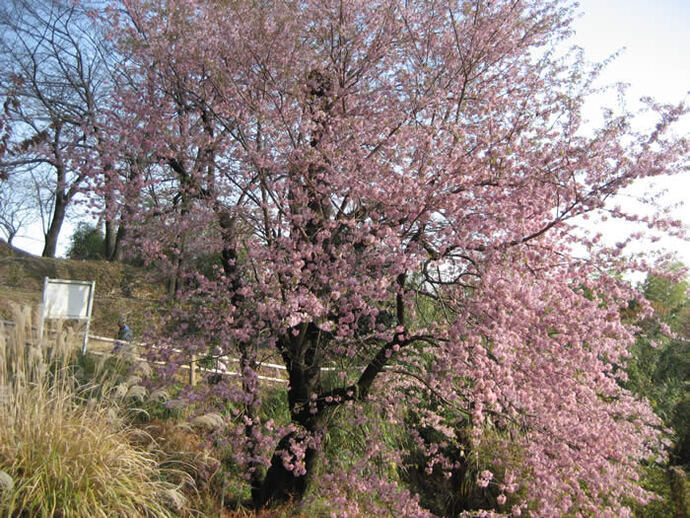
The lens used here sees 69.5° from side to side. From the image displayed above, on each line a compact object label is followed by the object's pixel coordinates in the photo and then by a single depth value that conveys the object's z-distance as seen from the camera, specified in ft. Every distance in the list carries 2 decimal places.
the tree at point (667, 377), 27.07
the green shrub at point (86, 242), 70.49
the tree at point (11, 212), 77.30
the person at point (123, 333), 29.25
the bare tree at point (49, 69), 38.24
